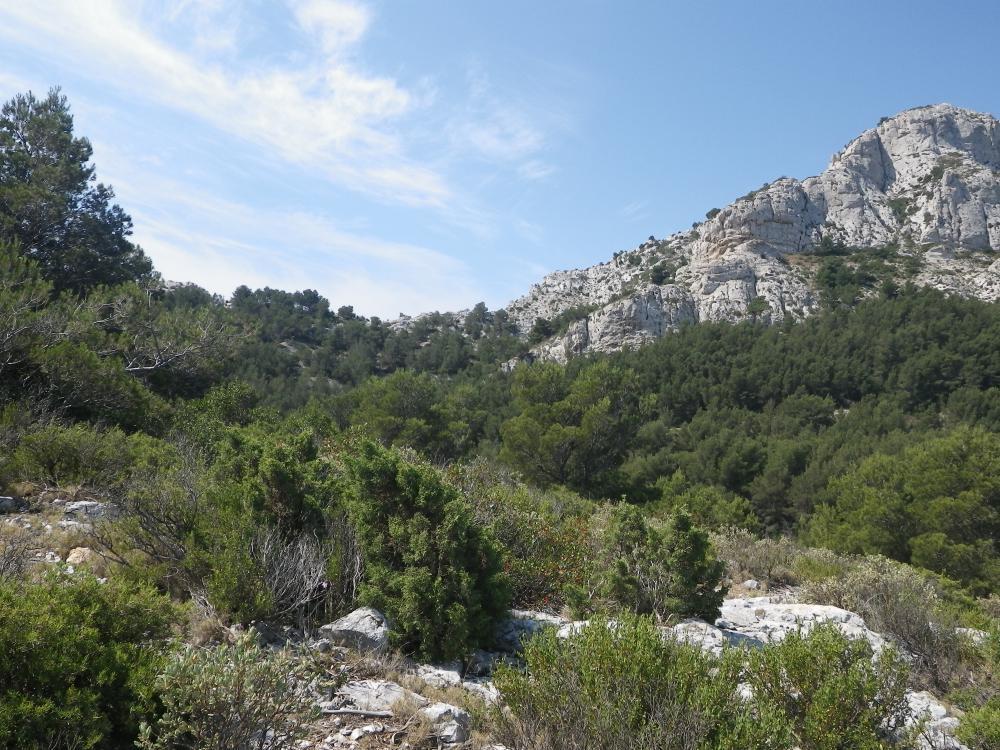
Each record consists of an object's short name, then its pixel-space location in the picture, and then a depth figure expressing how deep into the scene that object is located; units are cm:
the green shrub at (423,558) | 433
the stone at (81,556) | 481
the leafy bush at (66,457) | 714
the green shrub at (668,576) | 562
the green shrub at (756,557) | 882
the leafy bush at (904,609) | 534
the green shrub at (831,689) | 310
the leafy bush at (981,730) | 340
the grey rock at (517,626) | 489
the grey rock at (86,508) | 604
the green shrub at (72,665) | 234
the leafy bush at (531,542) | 602
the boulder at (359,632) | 406
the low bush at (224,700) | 244
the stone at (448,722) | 320
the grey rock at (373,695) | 346
